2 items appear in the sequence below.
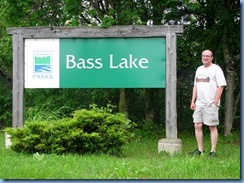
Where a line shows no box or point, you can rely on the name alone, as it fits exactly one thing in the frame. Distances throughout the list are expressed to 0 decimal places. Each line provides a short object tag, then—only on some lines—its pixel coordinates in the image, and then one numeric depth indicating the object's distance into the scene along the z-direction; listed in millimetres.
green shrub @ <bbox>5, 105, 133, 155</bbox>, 7910
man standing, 7789
